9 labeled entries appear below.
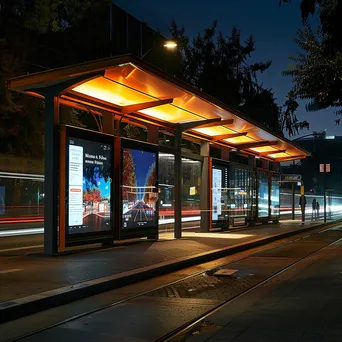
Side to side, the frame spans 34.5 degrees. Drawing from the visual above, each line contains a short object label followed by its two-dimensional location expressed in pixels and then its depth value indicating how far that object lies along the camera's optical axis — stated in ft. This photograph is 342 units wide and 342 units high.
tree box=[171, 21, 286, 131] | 149.59
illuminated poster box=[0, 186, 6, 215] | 80.89
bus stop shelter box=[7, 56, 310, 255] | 41.96
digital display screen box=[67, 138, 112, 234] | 43.98
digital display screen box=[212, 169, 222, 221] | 73.30
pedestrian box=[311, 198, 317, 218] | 143.37
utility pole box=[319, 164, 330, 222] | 110.73
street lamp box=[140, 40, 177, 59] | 59.88
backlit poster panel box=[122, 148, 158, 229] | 51.75
